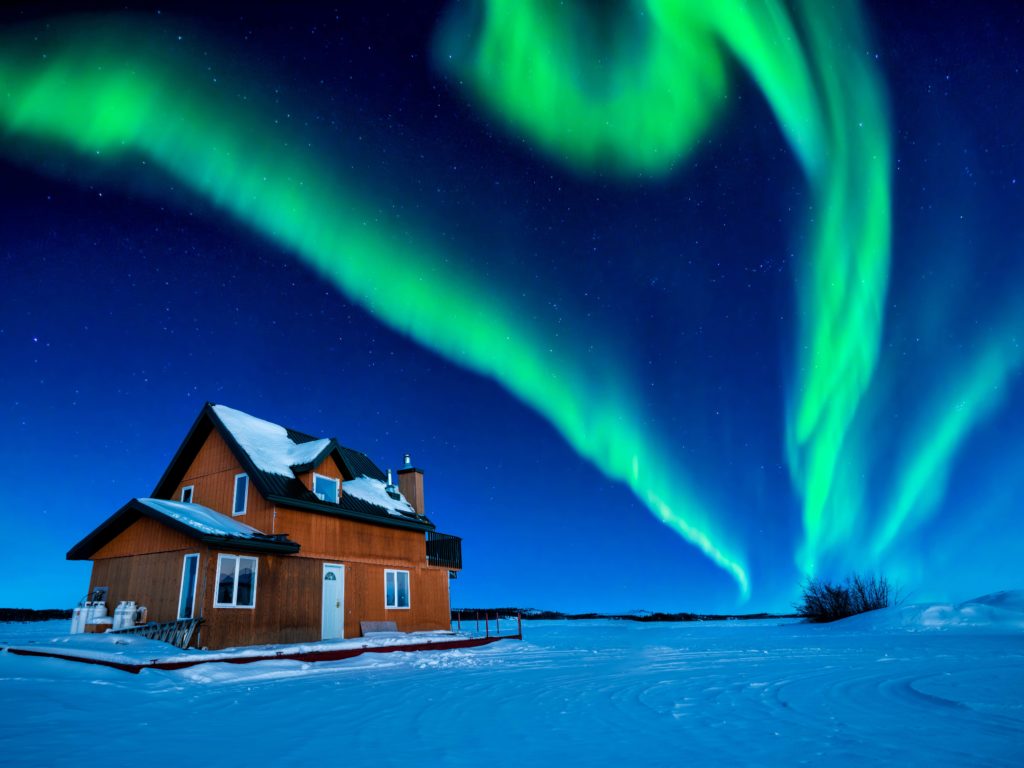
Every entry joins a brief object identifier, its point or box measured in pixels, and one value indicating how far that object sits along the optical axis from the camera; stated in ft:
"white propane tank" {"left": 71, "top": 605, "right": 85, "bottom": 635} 57.72
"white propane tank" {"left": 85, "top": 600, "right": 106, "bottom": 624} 58.13
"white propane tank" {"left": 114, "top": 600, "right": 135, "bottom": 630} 56.05
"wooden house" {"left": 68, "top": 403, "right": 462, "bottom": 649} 56.39
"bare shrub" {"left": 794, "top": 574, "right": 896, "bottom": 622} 121.29
